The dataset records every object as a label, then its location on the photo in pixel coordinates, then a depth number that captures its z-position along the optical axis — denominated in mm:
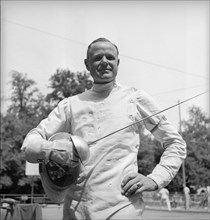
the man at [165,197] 21242
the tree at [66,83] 40062
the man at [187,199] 21845
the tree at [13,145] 29297
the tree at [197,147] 39594
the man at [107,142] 1858
